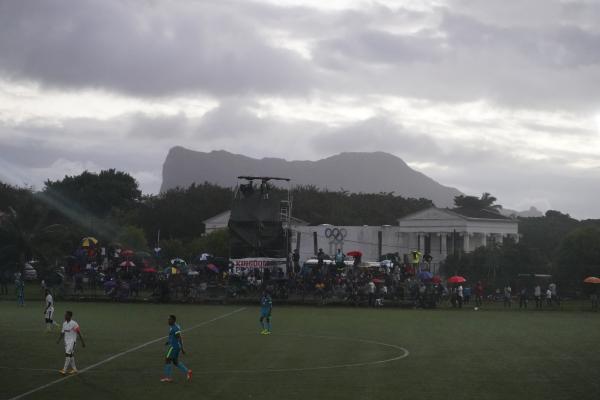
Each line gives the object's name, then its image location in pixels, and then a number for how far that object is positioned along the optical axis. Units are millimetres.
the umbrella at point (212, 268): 66519
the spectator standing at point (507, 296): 59656
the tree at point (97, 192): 122875
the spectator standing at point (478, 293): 59469
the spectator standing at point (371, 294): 59375
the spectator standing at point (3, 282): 65694
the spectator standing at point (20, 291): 53781
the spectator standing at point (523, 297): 59069
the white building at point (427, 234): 99312
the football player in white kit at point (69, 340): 23984
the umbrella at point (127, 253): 69062
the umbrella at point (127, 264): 64625
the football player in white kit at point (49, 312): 36875
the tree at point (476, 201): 137875
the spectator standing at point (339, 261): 64500
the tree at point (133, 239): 94538
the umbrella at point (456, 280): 59088
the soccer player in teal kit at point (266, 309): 36875
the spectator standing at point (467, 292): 61312
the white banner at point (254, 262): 65875
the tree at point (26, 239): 77200
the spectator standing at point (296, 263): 68000
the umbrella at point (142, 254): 76725
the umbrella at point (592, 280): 58781
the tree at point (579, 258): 68625
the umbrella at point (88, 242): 69375
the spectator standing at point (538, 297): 60091
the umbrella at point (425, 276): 61094
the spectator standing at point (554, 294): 60659
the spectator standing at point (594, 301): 58053
